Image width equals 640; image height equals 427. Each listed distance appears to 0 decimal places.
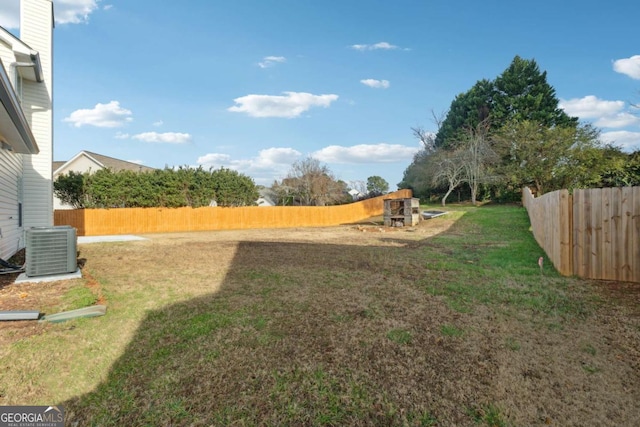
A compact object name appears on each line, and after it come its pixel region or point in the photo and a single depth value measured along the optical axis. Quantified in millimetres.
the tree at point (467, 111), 34000
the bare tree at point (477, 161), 26266
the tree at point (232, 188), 20844
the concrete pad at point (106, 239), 11759
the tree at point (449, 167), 27188
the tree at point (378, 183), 62638
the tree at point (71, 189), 16250
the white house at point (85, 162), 23484
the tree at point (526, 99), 30312
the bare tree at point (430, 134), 34531
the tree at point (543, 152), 22891
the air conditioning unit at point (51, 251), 5309
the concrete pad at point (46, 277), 5243
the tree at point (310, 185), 33250
